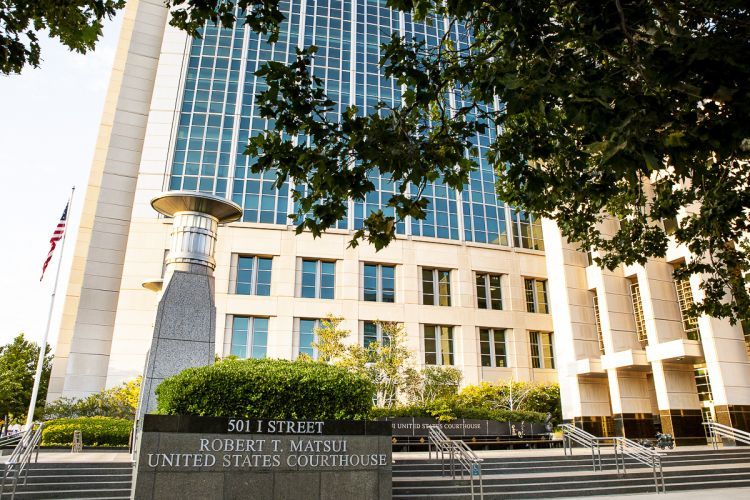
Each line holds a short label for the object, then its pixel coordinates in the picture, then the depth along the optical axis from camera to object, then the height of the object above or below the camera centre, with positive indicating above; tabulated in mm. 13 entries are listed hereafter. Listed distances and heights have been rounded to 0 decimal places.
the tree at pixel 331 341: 30702 +4408
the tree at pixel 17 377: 39312 +3231
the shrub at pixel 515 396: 31016 +1397
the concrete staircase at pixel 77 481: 11859 -1383
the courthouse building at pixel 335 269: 28766 +9629
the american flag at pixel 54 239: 25420 +8205
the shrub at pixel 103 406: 28203 +720
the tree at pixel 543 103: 4742 +3262
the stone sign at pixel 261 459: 9617 -706
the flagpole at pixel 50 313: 26144 +5183
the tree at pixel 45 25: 6879 +5018
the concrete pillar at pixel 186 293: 13750 +3272
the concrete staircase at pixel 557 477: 13117 -1472
